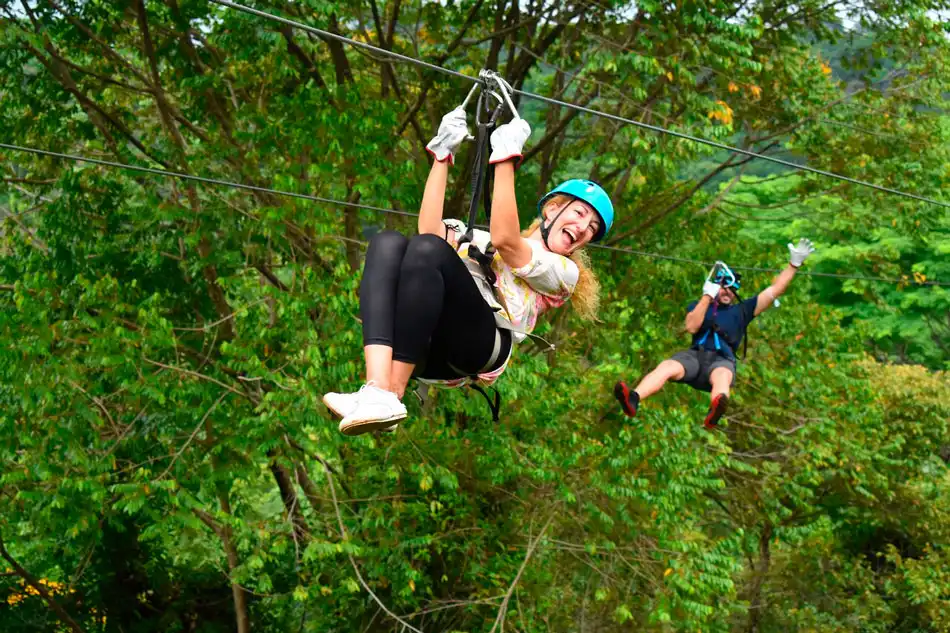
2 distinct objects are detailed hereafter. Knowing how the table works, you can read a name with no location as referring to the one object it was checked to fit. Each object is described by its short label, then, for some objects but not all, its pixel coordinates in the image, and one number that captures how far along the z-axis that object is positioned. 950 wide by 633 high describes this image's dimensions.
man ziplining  6.86
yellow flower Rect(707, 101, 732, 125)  8.70
